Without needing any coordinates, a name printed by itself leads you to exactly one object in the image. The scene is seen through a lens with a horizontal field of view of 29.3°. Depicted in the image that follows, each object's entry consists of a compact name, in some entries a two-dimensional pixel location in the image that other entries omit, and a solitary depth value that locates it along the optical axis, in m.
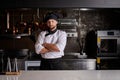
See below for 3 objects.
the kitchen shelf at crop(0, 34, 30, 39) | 4.56
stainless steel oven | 4.28
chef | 3.34
